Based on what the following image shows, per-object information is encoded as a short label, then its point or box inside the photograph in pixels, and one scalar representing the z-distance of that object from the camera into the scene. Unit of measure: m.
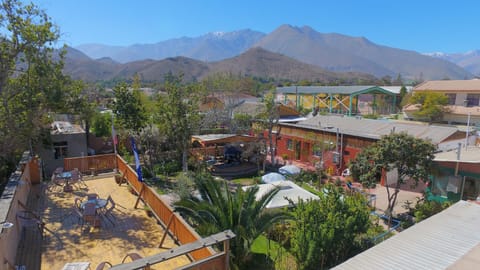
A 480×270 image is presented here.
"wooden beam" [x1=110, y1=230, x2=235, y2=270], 4.80
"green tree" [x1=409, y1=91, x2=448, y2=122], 37.31
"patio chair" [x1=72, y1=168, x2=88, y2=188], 12.41
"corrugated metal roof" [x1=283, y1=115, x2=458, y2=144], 20.08
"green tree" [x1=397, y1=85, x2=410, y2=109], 52.83
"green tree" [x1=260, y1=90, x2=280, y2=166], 22.09
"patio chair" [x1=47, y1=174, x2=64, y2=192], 12.69
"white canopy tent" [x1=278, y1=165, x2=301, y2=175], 19.71
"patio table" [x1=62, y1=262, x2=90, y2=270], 6.29
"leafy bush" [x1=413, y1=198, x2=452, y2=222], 12.02
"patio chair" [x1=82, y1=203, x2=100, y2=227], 8.99
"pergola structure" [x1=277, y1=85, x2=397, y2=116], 44.38
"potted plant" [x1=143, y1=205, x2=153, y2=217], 10.33
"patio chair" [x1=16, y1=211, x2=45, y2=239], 8.52
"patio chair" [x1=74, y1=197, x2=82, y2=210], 9.55
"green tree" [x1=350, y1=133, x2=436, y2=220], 12.85
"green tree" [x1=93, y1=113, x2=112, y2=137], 28.39
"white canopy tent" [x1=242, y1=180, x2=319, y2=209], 12.78
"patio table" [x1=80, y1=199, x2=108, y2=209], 9.22
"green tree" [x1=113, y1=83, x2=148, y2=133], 17.88
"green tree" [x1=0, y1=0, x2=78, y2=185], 10.54
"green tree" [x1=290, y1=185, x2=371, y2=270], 7.88
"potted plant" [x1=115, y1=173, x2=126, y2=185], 13.40
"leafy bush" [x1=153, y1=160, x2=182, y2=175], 20.09
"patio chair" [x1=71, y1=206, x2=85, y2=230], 9.20
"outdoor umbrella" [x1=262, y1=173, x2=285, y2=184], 17.02
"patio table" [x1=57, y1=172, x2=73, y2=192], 12.32
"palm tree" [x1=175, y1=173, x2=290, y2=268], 7.82
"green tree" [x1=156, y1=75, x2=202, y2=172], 17.30
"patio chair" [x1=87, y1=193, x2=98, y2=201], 9.95
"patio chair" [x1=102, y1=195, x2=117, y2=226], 9.52
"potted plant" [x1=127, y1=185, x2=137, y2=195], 12.34
